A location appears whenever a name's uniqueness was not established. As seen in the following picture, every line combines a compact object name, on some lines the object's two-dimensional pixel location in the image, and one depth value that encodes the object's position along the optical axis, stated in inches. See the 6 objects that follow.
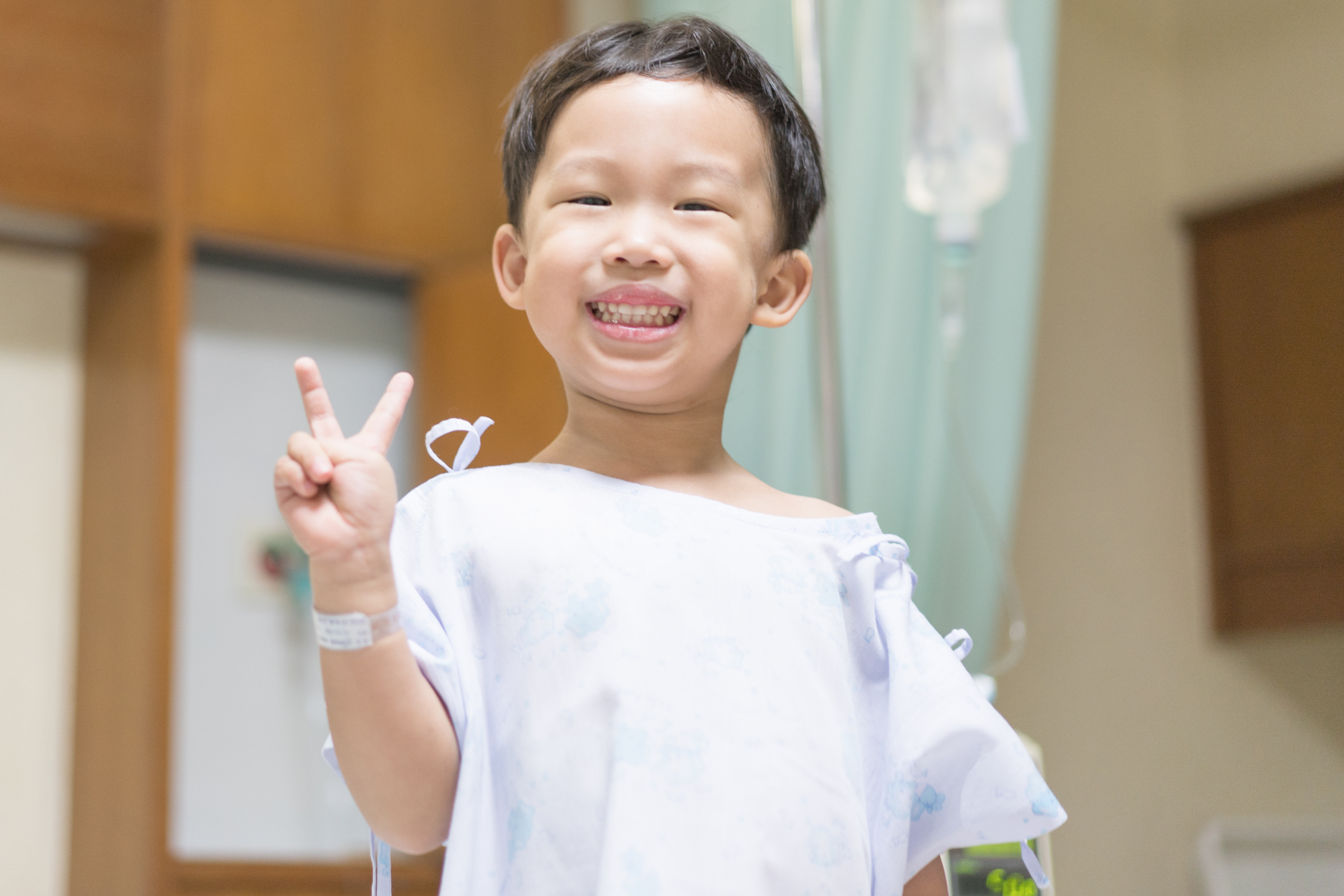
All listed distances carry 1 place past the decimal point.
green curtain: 63.0
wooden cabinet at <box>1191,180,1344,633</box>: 78.7
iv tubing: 64.8
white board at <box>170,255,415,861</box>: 84.5
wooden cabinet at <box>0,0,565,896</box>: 77.1
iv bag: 62.8
